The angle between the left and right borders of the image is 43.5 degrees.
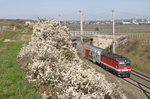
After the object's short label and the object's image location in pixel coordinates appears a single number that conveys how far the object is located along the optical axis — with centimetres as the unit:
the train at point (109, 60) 2755
